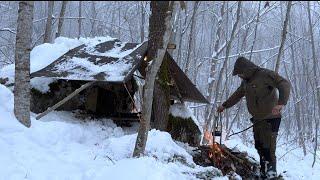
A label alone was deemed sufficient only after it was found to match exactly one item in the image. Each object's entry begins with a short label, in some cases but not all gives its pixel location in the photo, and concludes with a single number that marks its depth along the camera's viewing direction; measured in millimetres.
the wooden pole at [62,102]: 7212
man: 7001
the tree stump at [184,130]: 8711
